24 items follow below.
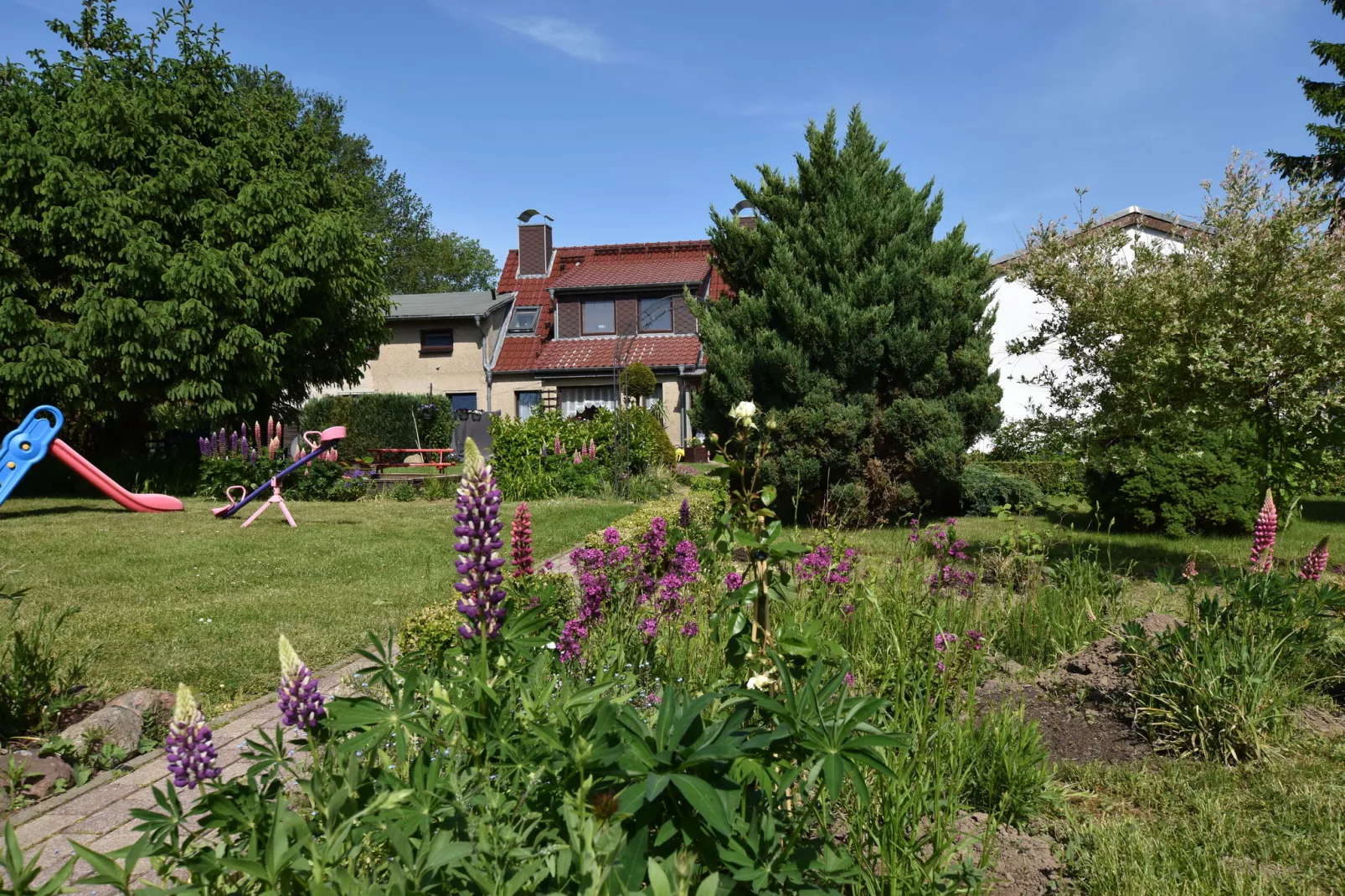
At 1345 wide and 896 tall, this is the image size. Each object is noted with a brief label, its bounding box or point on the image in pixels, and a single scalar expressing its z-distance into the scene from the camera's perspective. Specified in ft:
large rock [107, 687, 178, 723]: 13.05
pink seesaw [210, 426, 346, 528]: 37.04
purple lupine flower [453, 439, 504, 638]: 6.10
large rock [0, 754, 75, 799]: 10.71
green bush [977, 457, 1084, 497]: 52.10
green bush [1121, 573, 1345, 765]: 11.99
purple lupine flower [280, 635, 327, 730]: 5.67
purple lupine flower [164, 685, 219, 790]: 5.48
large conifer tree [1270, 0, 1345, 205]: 62.95
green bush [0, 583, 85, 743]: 11.98
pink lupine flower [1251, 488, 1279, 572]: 14.29
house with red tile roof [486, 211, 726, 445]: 91.66
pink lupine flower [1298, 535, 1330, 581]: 13.98
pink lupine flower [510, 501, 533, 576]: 9.76
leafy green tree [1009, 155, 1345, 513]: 21.84
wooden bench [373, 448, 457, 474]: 64.64
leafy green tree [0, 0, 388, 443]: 48.11
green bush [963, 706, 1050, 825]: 9.89
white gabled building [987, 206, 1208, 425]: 66.74
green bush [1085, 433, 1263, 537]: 34.68
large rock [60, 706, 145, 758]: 11.80
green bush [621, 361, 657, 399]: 75.66
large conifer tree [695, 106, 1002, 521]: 36.19
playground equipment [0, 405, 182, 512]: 32.63
